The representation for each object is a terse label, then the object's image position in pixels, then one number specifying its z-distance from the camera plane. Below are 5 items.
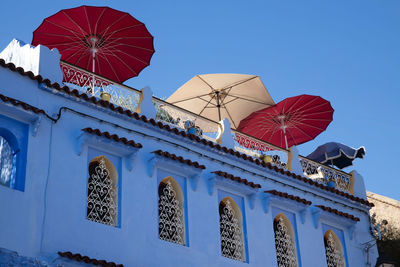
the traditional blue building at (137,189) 12.23
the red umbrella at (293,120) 19.09
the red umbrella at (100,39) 15.83
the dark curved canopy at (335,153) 21.81
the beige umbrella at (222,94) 19.16
